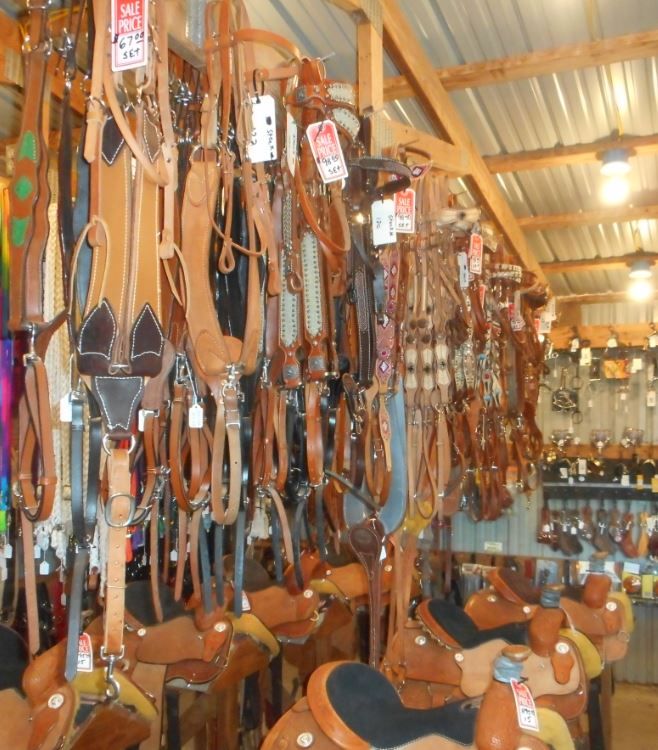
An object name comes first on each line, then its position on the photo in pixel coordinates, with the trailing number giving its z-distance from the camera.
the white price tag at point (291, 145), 2.07
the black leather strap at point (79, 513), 1.48
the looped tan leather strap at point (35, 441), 1.43
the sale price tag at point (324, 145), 2.11
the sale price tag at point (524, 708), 1.67
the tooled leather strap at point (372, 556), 2.50
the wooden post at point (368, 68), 2.84
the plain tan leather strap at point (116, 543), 1.45
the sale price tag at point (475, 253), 3.68
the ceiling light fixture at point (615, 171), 4.41
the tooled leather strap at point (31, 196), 1.43
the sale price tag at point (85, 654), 1.84
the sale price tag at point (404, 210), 2.88
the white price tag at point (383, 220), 2.58
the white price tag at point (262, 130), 1.94
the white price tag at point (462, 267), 3.74
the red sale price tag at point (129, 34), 1.53
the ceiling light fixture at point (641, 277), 6.53
